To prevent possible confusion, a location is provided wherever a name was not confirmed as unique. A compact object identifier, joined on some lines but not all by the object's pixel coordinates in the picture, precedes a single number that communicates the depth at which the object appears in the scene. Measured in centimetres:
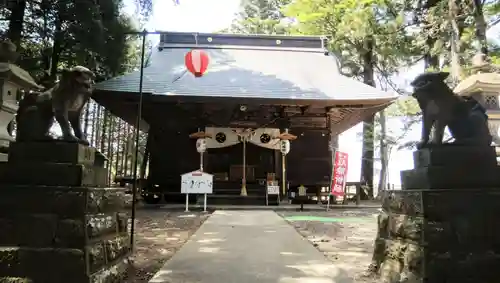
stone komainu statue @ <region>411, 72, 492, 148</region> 280
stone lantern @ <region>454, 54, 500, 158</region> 703
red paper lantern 1090
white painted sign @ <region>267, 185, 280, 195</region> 1111
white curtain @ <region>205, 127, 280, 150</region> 1238
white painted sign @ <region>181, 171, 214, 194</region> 970
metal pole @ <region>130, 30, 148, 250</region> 351
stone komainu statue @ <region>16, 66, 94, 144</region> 281
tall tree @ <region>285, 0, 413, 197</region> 1455
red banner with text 1020
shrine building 1112
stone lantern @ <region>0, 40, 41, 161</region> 511
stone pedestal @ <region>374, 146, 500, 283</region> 252
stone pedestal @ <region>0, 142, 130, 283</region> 254
